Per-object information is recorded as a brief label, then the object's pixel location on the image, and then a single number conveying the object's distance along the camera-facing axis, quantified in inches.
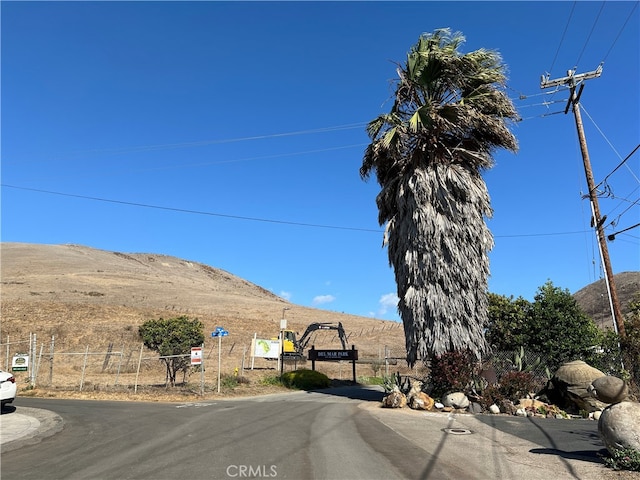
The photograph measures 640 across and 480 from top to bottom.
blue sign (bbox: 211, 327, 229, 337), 883.5
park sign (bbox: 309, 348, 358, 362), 1191.6
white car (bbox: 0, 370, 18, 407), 549.6
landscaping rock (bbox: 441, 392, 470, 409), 613.9
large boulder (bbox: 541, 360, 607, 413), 561.1
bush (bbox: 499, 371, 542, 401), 622.5
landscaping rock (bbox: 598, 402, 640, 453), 283.4
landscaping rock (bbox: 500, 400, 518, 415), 588.4
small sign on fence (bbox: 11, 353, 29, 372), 892.6
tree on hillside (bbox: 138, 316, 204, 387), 999.6
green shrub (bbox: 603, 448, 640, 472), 276.7
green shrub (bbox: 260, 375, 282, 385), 1075.5
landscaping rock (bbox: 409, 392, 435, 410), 634.2
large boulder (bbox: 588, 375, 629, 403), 442.6
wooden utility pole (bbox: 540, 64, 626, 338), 744.2
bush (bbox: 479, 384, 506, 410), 606.5
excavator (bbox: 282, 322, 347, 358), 1446.9
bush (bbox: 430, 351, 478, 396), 643.5
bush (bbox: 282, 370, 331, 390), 1077.1
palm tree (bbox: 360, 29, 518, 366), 666.2
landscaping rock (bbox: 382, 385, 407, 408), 653.9
